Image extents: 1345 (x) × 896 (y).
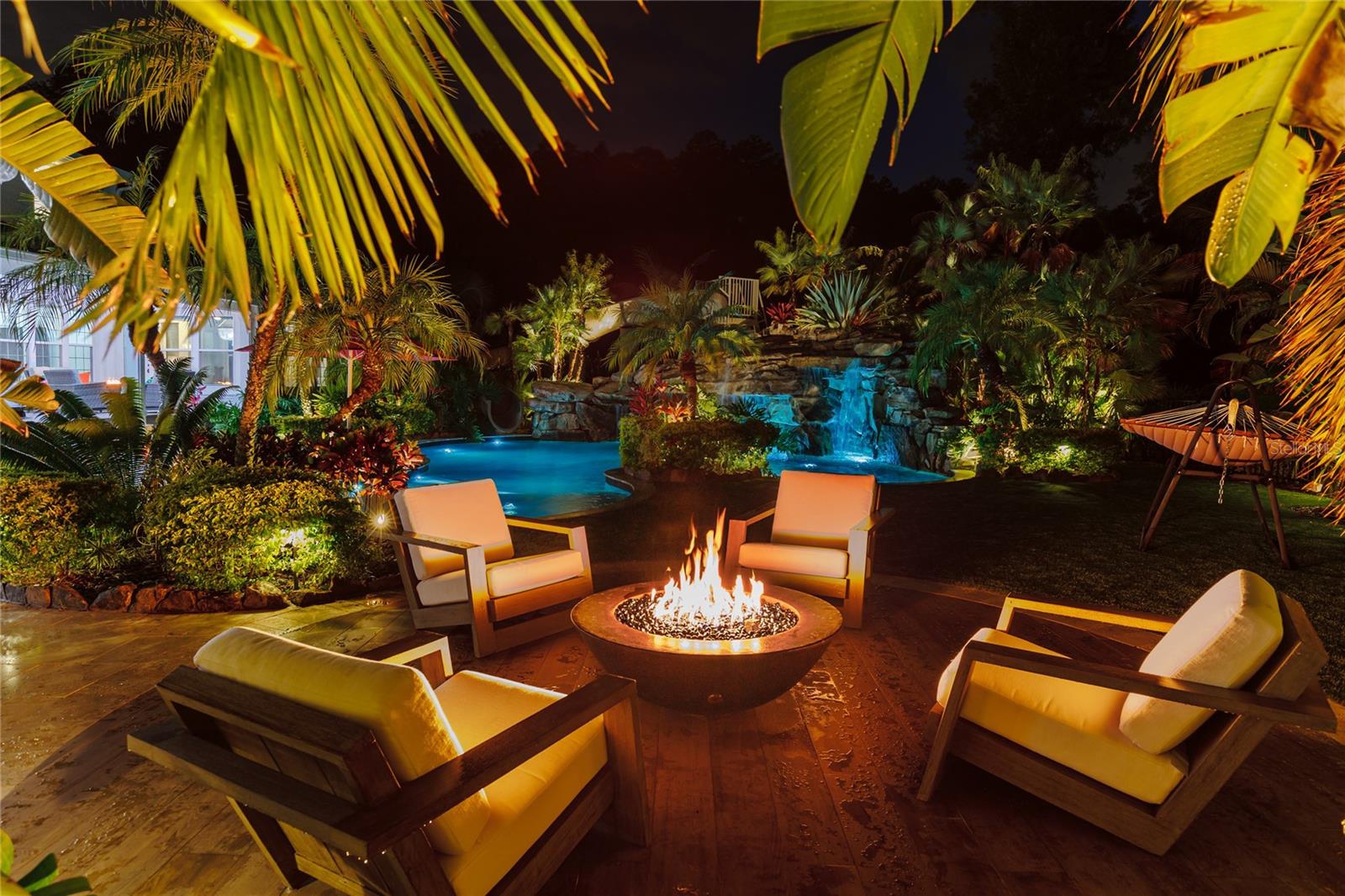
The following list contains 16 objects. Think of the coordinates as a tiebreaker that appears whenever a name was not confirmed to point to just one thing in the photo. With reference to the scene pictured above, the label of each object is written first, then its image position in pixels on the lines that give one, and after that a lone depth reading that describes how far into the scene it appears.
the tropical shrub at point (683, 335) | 13.20
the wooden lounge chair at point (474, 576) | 4.27
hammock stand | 6.07
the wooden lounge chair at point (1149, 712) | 2.34
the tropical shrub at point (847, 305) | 18.91
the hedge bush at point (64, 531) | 4.99
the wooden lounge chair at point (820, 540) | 4.77
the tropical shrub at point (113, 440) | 5.77
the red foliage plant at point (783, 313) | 21.33
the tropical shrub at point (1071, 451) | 11.89
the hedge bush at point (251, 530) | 5.00
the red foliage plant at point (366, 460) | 6.97
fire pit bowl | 3.18
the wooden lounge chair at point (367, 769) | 1.71
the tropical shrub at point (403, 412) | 16.50
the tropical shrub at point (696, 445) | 11.30
